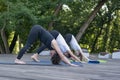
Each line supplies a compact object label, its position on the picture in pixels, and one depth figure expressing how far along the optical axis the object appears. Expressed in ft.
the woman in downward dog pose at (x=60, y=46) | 23.16
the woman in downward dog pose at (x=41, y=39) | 22.08
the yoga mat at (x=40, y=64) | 22.84
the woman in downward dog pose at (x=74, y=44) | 27.22
